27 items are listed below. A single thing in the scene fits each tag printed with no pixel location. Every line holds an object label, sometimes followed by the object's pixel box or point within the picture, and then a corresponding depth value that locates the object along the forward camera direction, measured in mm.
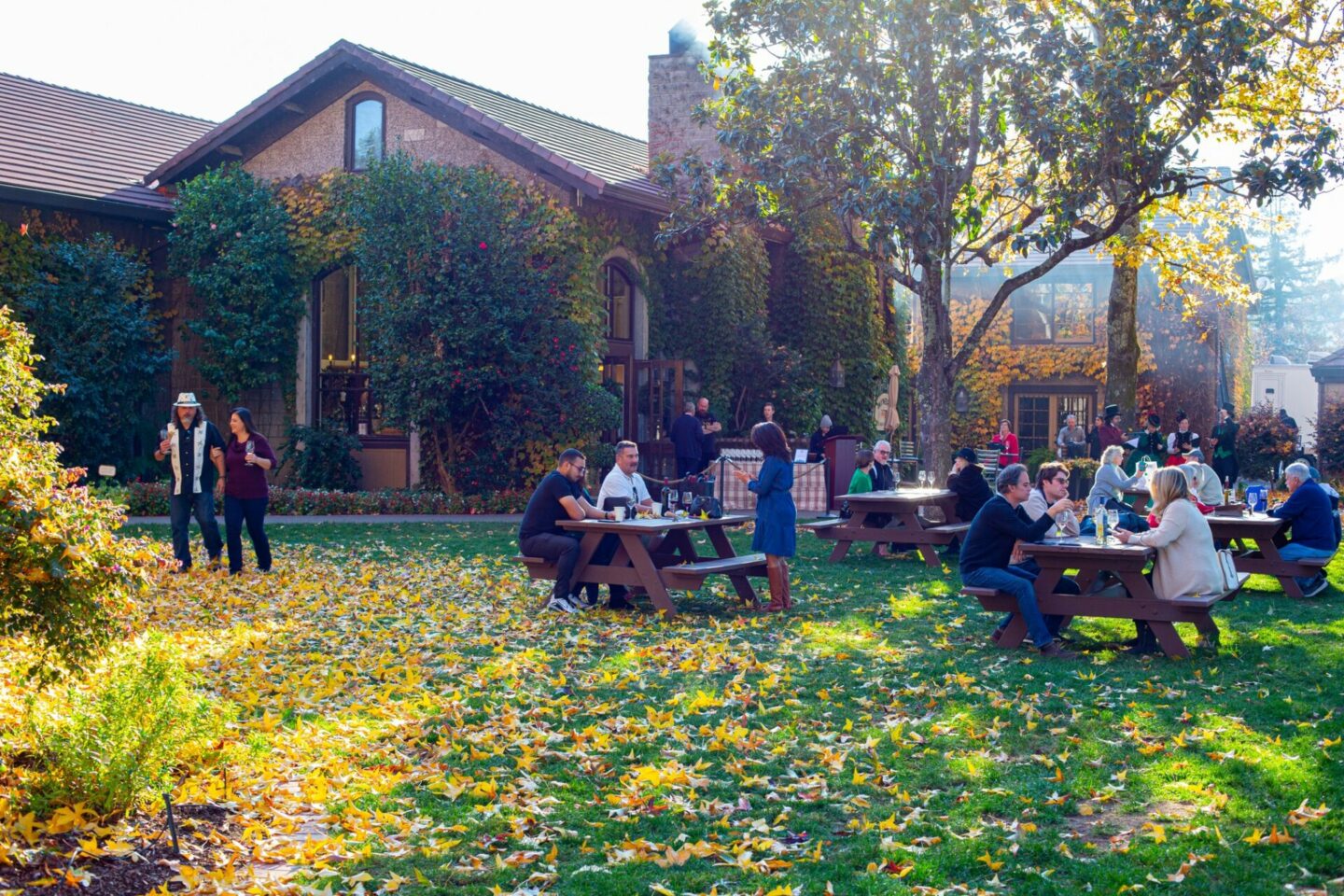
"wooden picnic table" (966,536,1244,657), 8461
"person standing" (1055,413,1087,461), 29484
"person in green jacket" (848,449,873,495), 14797
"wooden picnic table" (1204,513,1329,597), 11633
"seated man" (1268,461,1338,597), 11680
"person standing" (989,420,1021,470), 26359
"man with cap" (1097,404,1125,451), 22422
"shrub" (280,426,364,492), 21422
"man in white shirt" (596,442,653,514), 11117
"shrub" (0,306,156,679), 4715
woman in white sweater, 8523
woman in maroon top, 12445
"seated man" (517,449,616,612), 10641
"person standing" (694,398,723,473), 20609
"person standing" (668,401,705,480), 20203
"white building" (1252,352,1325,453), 49312
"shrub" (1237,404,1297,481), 26375
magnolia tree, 16453
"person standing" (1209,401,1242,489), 21938
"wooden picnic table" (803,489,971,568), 13398
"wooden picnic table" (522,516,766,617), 10391
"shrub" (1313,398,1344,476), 26531
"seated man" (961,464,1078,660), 8766
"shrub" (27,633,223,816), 4898
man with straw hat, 12336
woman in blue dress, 10555
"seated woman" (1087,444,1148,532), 13125
